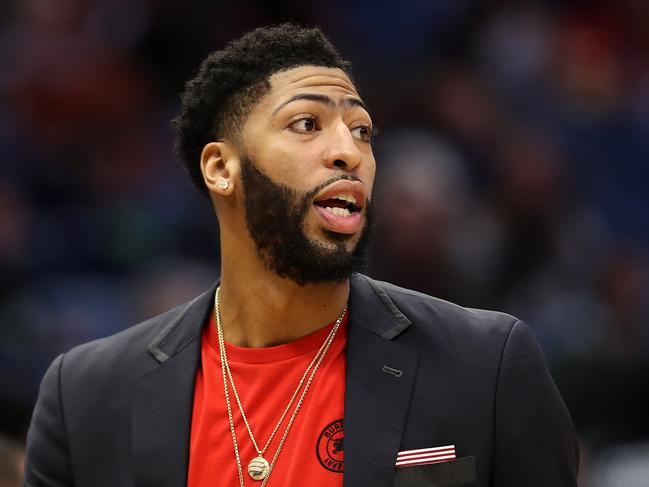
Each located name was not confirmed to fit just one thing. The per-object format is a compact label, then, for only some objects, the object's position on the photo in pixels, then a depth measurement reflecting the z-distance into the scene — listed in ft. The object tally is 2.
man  19.49
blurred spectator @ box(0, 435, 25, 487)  26.13
